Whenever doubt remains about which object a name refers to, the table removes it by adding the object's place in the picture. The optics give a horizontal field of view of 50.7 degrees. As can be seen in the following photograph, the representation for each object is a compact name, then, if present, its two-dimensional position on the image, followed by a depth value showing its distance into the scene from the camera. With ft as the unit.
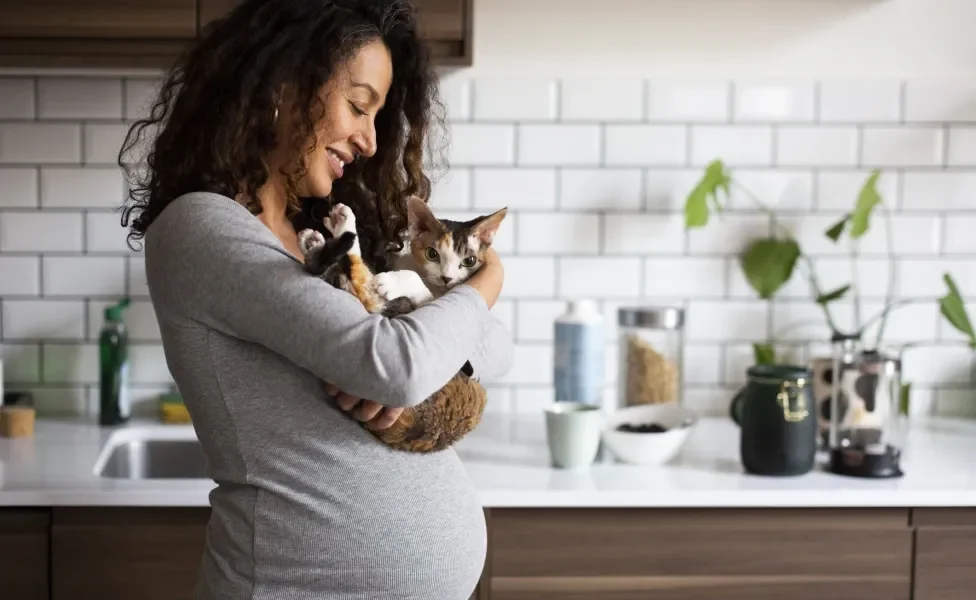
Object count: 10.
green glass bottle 7.16
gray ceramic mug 6.10
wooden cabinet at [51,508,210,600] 5.60
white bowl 6.19
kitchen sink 7.04
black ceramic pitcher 5.97
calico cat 3.97
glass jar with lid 6.88
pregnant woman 3.73
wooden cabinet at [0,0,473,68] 6.20
